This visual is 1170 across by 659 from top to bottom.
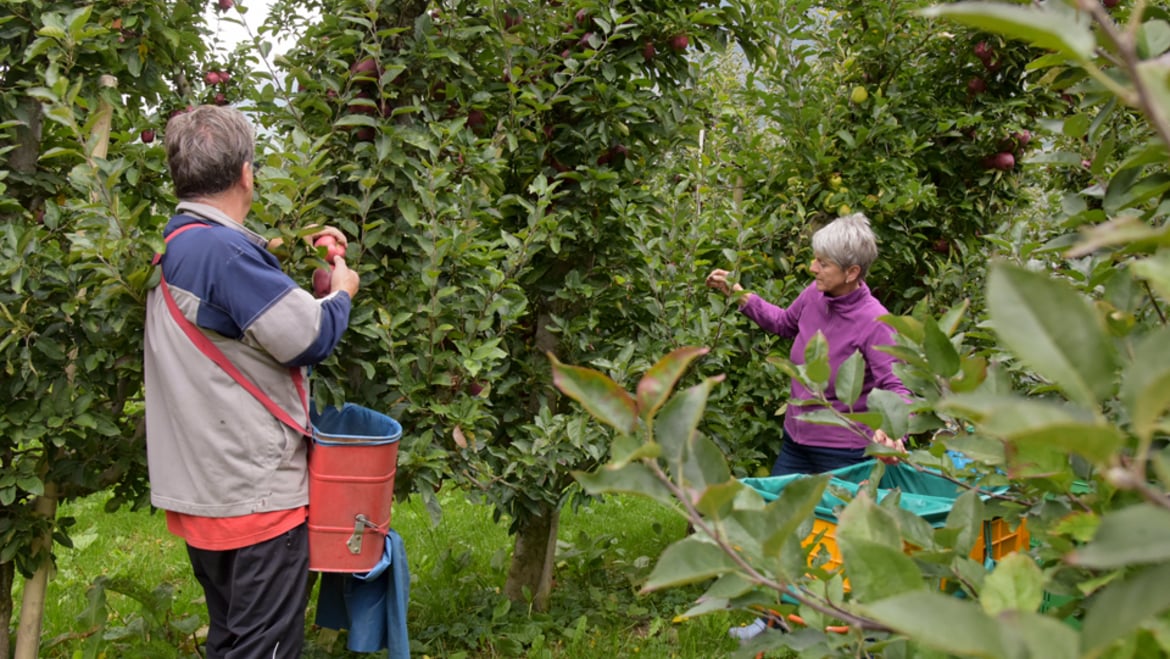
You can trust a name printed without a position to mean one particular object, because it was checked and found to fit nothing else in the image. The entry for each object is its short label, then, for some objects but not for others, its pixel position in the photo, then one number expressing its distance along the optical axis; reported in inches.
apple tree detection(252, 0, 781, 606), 104.7
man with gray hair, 77.7
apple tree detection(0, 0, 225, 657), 83.4
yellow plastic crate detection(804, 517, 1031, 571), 82.4
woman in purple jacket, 125.9
